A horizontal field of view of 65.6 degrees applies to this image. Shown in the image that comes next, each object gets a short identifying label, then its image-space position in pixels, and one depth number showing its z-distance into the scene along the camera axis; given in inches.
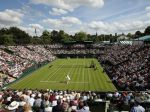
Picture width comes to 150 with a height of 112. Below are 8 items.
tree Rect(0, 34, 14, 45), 2091.3
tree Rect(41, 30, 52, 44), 2775.6
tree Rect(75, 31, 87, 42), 3266.5
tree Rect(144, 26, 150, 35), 2658.0
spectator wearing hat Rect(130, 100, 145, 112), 184.0
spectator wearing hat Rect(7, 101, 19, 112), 160.1
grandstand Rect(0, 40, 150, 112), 372.1
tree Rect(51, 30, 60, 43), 2961.9
